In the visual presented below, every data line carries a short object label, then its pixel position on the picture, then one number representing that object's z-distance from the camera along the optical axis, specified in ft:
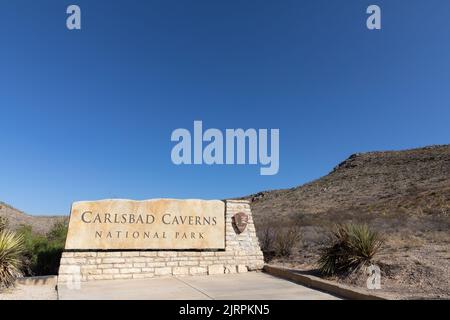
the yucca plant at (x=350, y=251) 32.96
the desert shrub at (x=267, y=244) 50.91
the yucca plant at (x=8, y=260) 31.18
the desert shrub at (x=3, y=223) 43.60
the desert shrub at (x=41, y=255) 43.42
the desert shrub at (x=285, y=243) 49.96
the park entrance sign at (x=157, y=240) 37.93
